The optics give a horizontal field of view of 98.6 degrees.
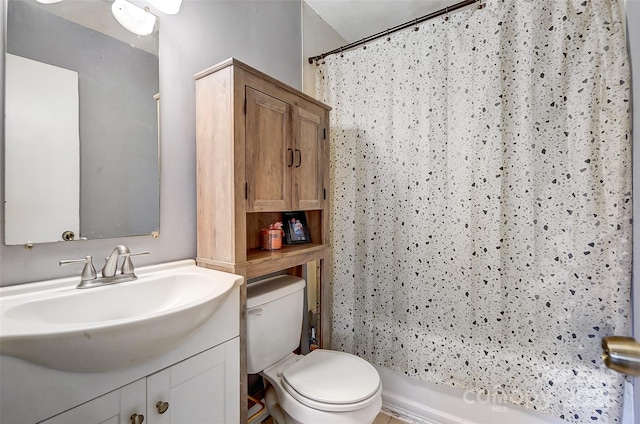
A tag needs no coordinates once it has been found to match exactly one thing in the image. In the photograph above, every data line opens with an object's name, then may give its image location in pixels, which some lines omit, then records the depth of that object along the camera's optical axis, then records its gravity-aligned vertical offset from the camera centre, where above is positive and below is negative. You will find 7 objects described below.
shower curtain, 1.17 +0.05
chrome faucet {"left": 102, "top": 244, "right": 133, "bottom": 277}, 0.94 -0.17
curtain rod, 1.41 +1.07
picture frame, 1.67 -0.10
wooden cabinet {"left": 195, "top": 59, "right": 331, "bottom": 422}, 1.11 +0.22
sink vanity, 0.59 -0.35
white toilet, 1.09 -0.74
